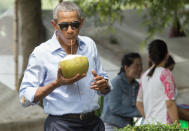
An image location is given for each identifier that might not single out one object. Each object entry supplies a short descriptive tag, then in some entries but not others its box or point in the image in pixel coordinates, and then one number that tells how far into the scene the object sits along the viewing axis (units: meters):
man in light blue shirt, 5.04
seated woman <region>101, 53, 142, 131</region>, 9.68
